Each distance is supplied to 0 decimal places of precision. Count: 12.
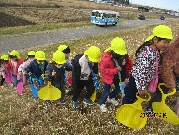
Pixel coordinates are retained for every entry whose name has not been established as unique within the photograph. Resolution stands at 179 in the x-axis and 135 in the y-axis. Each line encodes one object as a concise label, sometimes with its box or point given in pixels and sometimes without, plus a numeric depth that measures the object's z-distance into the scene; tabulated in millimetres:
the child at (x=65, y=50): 4079
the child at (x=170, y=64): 2701
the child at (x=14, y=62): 5066
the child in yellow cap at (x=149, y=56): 2518
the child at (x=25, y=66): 4593
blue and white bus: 21717
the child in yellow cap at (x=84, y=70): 3205
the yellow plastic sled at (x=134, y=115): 2857
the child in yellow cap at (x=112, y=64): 2949
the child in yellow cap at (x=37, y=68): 4092
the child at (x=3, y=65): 5425
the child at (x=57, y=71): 3549
